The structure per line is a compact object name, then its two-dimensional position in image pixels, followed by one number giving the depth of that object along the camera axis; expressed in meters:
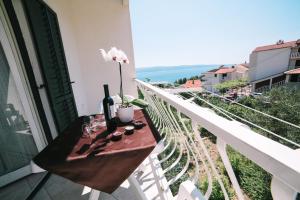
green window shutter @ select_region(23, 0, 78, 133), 1.91
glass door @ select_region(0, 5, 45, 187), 1.57
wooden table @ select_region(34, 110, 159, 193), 0.86
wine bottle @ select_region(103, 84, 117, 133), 1.27
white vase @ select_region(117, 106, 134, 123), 1.41
